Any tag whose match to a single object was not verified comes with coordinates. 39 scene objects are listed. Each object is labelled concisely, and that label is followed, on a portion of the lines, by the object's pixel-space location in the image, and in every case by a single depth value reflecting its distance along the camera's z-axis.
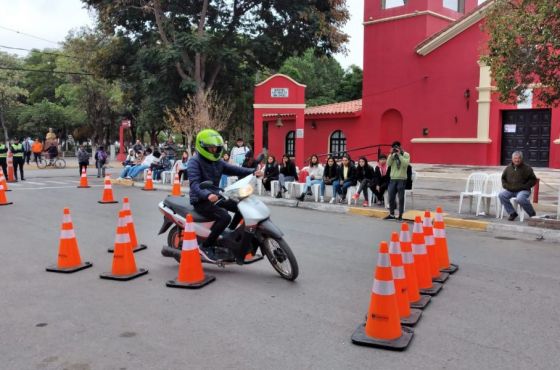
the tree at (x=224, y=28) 25.19
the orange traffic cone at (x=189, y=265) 5.75
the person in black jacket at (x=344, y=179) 13.20
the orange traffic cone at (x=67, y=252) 6.46
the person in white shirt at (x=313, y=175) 14.02
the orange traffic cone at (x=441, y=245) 6.48
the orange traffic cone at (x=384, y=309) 4.21
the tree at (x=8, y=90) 44.56
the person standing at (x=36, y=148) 29.80
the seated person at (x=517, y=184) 10.36
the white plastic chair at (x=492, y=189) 11.30
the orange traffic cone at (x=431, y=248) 6.02
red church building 21.09
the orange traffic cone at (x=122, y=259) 6.09
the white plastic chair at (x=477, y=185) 11.44
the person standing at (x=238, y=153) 17.78
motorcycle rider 6.22
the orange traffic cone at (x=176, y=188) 14.47
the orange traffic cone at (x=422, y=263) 5.57
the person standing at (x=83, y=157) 21.33
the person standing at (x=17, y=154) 19.94
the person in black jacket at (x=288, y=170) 14.93
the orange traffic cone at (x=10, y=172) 20.03
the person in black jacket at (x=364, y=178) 12.81
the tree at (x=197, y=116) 23.92
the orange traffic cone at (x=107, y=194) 13.37
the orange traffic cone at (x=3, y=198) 13.01
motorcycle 5.91
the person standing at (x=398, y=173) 10.91
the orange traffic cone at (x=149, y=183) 17.81
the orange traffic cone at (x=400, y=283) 4.56
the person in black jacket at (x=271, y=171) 14.91
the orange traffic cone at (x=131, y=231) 6.83
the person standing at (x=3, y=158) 19.09
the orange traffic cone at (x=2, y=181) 13.51
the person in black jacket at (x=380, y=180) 12.77
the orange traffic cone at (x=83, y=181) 17.79
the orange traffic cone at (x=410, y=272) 5.06
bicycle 29.39
